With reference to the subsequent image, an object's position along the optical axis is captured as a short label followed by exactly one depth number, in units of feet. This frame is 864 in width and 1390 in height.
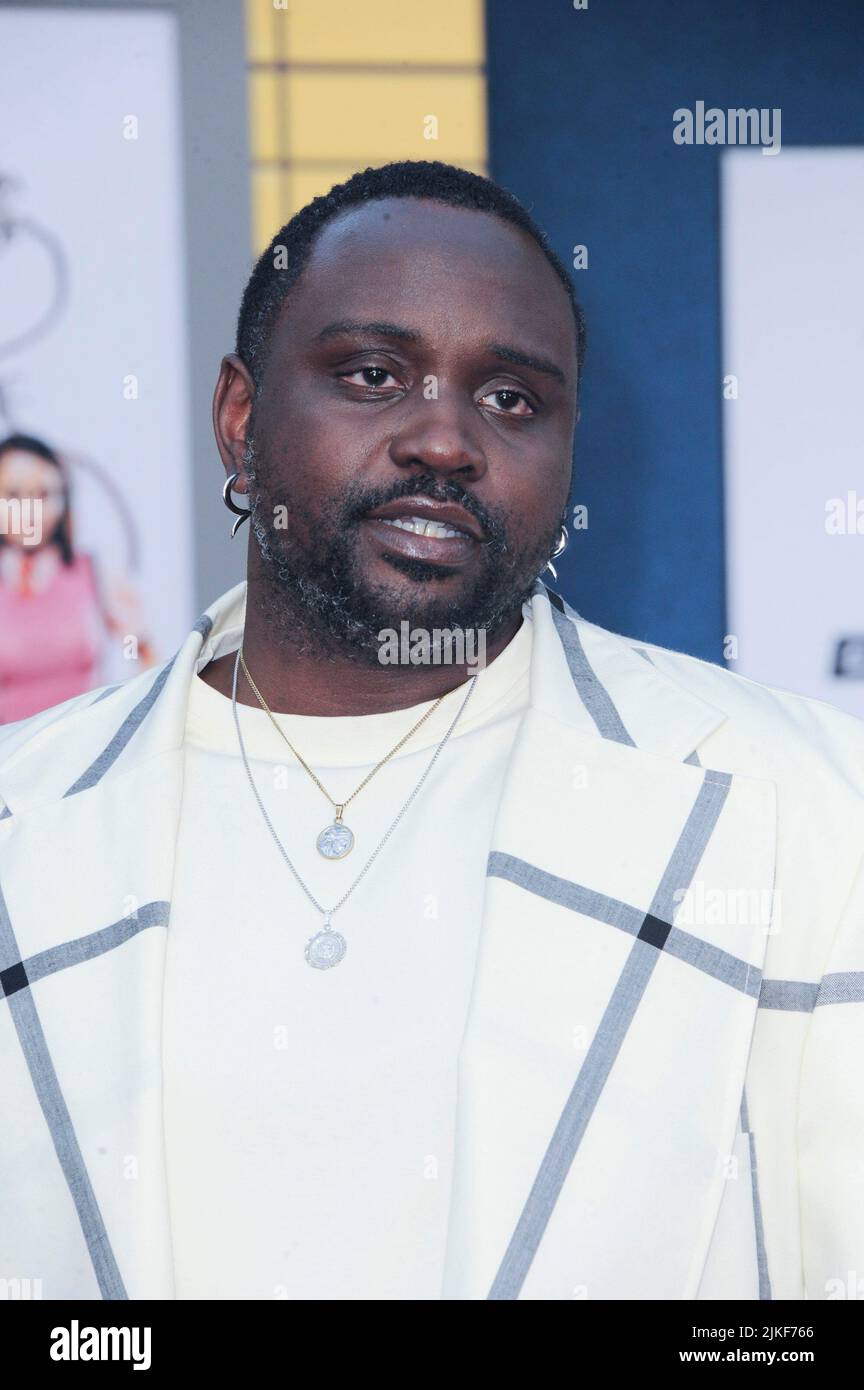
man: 5.39
